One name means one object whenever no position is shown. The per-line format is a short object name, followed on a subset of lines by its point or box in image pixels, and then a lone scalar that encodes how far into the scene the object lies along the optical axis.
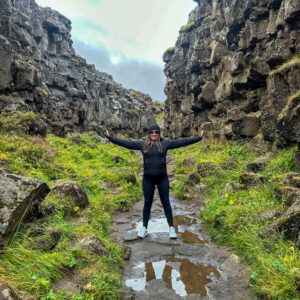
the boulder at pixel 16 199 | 3.96
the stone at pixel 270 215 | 5.57
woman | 6.22
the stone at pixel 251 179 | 7.59
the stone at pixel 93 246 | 4.79
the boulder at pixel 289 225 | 4.45
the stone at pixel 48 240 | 4.45
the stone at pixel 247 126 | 14.59
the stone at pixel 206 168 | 11.22
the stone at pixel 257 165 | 9.41
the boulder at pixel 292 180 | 6.08
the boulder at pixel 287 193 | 5.59
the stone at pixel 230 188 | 8.07
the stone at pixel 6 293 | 2.79
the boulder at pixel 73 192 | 6.93
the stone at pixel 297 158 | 7.49
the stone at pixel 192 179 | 11.21
